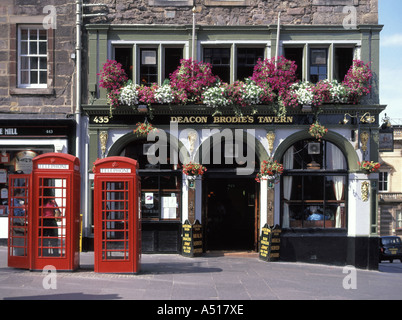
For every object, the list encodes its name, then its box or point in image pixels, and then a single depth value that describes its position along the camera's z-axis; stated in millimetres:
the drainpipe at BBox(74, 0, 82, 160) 15062
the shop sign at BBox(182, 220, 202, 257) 14539
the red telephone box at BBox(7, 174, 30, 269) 11219
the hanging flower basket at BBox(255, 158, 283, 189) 14555
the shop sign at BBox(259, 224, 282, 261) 14289
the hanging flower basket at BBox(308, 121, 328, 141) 14711
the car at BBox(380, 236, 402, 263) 28547
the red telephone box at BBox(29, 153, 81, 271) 10836
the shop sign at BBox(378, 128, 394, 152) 15305
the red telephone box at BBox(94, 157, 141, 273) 10719
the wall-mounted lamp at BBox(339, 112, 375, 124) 14906
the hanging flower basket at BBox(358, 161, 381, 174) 14672
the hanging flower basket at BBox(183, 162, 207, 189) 14512
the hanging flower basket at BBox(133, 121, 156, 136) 14711
